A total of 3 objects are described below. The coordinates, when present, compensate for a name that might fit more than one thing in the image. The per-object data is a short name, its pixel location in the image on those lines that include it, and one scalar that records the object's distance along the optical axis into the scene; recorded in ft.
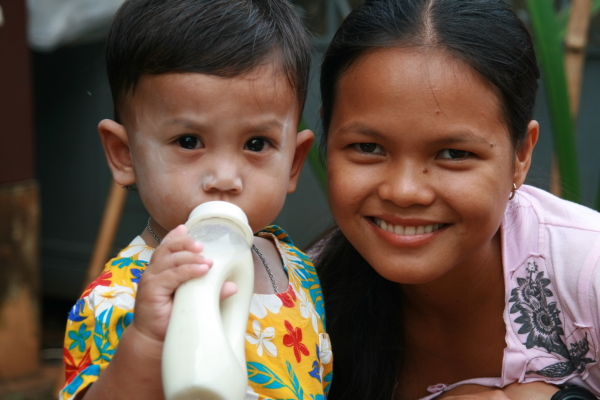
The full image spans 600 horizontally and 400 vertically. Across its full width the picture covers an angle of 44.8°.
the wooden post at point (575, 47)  8.09
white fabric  12.93
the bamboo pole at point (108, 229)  11.04
